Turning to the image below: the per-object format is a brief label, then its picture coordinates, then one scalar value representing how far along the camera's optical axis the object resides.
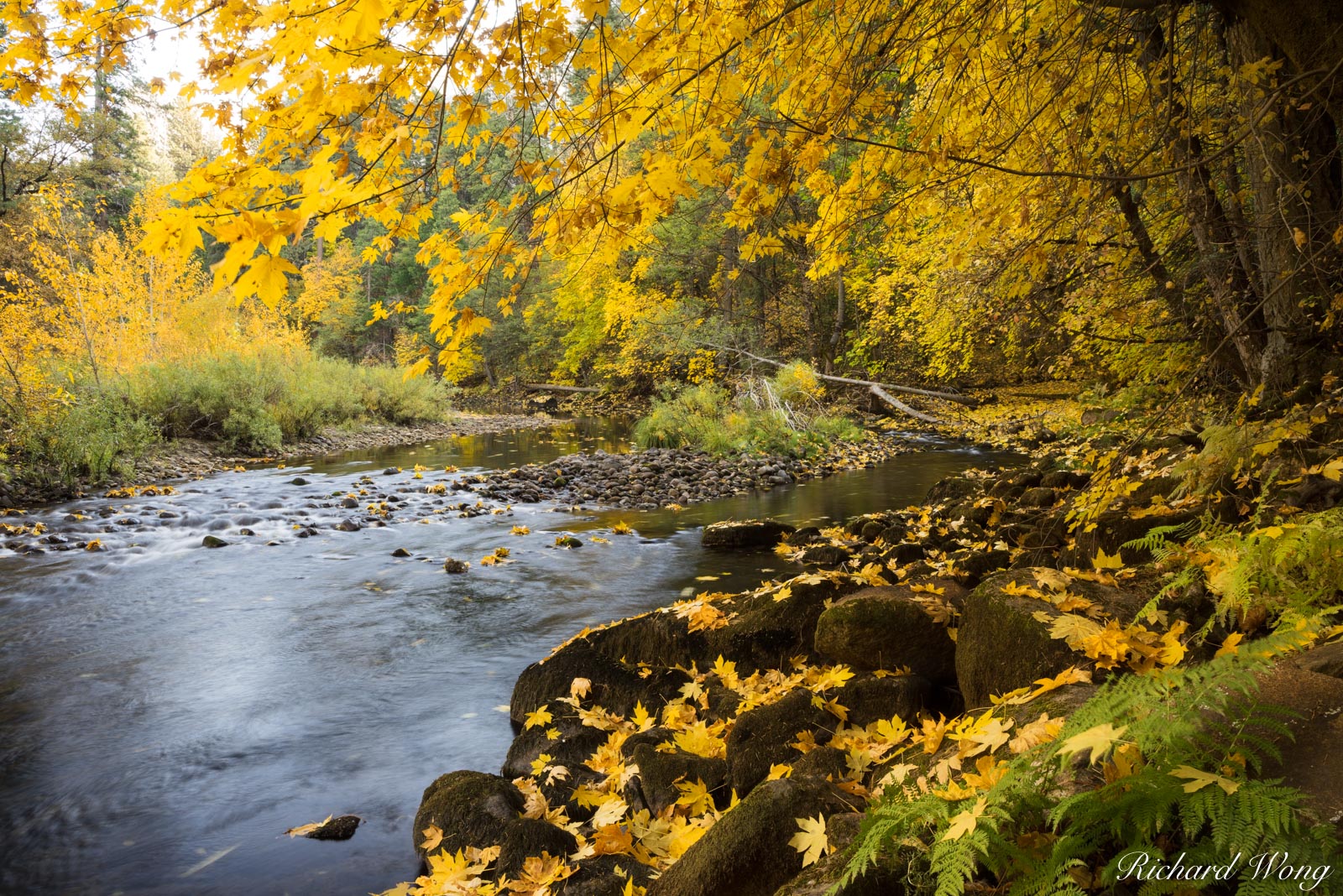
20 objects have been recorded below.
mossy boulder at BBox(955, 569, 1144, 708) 3.15
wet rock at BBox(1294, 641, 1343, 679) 2.17
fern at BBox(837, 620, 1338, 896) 1.51
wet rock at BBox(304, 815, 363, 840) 3.84
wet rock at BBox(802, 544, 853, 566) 7.08
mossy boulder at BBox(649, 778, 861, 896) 2.38
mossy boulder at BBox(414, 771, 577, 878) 3.14
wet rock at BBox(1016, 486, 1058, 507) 7.56
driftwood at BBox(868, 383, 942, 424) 19.56
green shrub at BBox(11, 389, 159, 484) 12.09
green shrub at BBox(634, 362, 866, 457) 16.02
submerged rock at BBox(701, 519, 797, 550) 8.91
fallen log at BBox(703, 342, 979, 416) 18.88
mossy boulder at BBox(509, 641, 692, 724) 4.64
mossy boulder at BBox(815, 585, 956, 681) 4.08
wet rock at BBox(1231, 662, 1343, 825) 1.64
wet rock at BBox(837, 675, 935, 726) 3.69
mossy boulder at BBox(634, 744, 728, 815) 3.37
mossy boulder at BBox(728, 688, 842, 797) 3.39
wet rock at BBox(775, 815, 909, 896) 1.86
